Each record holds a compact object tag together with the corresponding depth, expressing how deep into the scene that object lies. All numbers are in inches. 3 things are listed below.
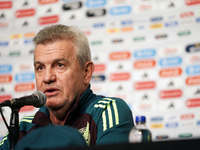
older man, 170.6
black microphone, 162.9
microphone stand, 162.5
